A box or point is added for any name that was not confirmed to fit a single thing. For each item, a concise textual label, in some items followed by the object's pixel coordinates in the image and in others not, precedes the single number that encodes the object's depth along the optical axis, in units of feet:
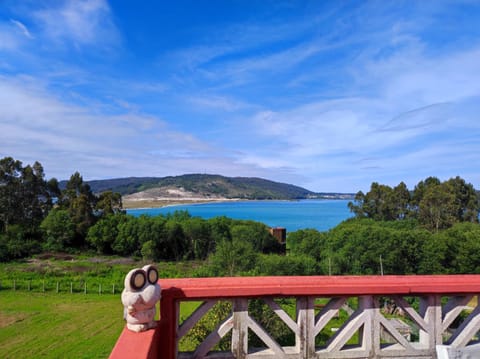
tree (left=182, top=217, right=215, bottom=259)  135.54
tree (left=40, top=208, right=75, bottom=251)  127.54
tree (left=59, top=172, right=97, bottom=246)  136.67
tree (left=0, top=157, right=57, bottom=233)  136.87
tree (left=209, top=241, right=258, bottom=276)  60.82
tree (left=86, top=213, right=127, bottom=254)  131.13
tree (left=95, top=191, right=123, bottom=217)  148.97
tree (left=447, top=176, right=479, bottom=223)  146.00
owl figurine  6.29
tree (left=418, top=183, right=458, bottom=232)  142.00
